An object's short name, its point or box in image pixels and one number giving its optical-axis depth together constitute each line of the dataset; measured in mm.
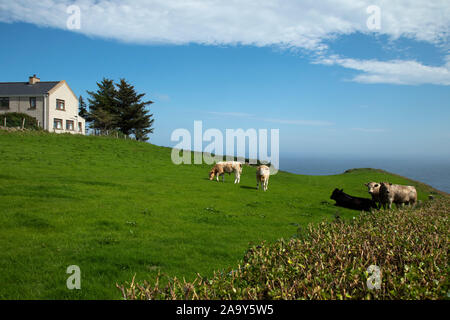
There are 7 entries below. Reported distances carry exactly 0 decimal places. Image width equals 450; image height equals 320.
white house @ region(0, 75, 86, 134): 57594
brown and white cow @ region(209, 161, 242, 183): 29953
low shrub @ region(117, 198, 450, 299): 4355
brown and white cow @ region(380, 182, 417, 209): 19752
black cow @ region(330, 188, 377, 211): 20344
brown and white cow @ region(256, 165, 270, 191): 26006
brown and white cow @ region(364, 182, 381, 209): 20719
